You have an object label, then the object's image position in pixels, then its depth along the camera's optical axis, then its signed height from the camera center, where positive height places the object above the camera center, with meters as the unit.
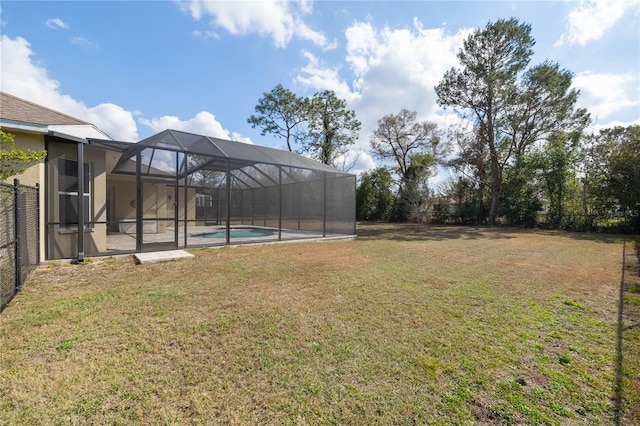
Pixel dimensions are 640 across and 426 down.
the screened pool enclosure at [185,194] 5.28 +0.39
